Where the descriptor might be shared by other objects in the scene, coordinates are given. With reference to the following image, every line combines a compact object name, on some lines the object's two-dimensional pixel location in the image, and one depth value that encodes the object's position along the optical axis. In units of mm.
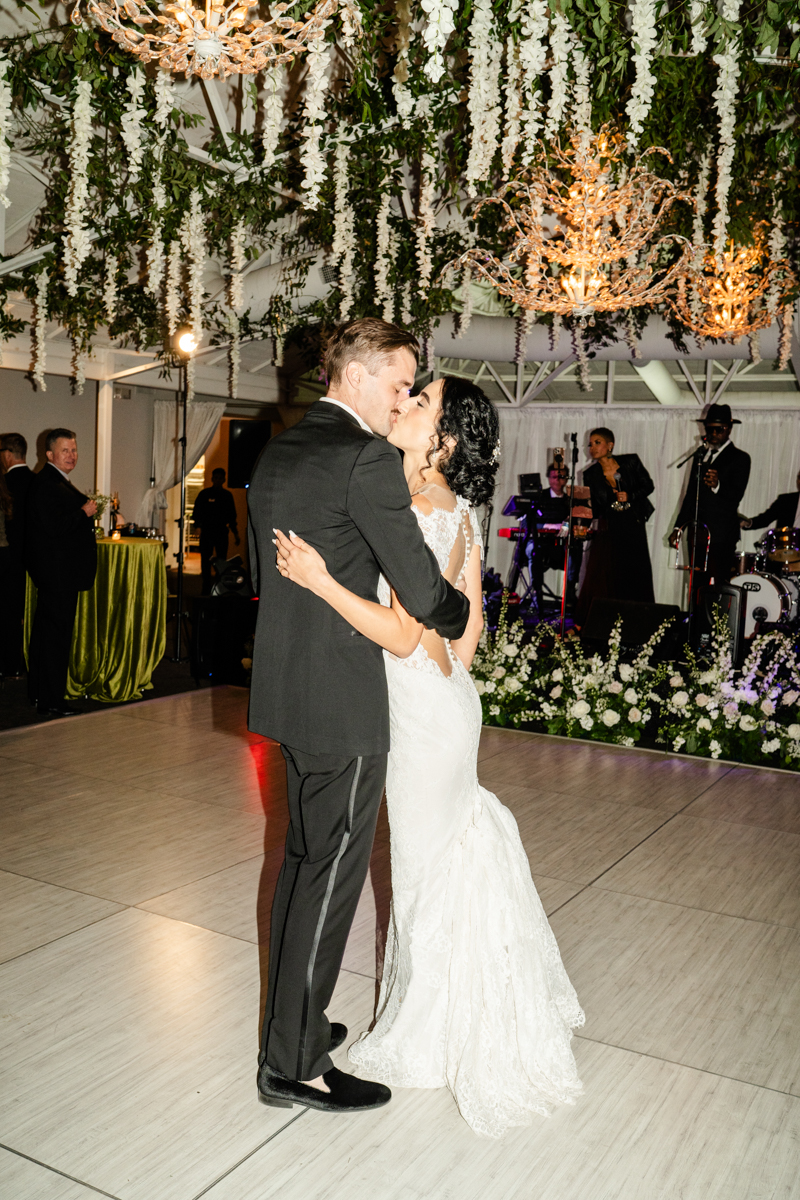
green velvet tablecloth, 6270
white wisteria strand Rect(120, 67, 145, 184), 4281
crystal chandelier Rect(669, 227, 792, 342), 6371
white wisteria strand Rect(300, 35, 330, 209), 3357
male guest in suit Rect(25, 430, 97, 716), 5766
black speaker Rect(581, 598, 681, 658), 5969
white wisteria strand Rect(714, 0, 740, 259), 3351
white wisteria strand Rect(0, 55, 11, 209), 4172
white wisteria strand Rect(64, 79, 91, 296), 4258
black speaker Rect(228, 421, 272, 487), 13328
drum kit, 7418
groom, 1735
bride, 1957
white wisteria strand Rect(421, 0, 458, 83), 2568
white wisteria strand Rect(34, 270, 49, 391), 7406
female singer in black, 8164
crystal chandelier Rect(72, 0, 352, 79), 2900
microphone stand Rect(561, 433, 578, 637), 7297
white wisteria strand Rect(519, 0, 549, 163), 3061
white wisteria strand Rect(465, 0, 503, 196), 3541
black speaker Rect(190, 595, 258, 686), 6609
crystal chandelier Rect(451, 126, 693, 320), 5043
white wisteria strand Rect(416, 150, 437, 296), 5090
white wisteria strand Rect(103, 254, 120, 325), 6789
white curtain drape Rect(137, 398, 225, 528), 13102
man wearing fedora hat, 7738
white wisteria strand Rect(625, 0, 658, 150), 3262
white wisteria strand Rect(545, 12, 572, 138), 3348
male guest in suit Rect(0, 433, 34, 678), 6699
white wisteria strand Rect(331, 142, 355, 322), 5526
